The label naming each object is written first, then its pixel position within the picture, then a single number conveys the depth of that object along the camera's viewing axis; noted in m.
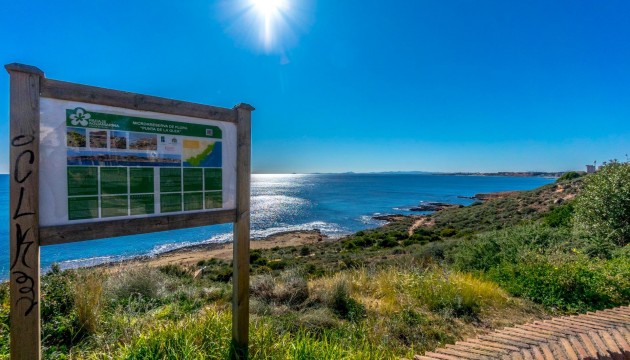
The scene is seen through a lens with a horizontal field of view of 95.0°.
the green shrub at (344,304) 4.36
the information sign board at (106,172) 1.95
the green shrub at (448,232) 24.14
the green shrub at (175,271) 8.99
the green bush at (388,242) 22.13
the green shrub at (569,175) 45.72
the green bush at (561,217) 12.21
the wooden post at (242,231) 2.97
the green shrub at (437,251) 10.35
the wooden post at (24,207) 1.89
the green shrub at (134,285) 4.71
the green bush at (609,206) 8.47
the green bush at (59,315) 3.23
